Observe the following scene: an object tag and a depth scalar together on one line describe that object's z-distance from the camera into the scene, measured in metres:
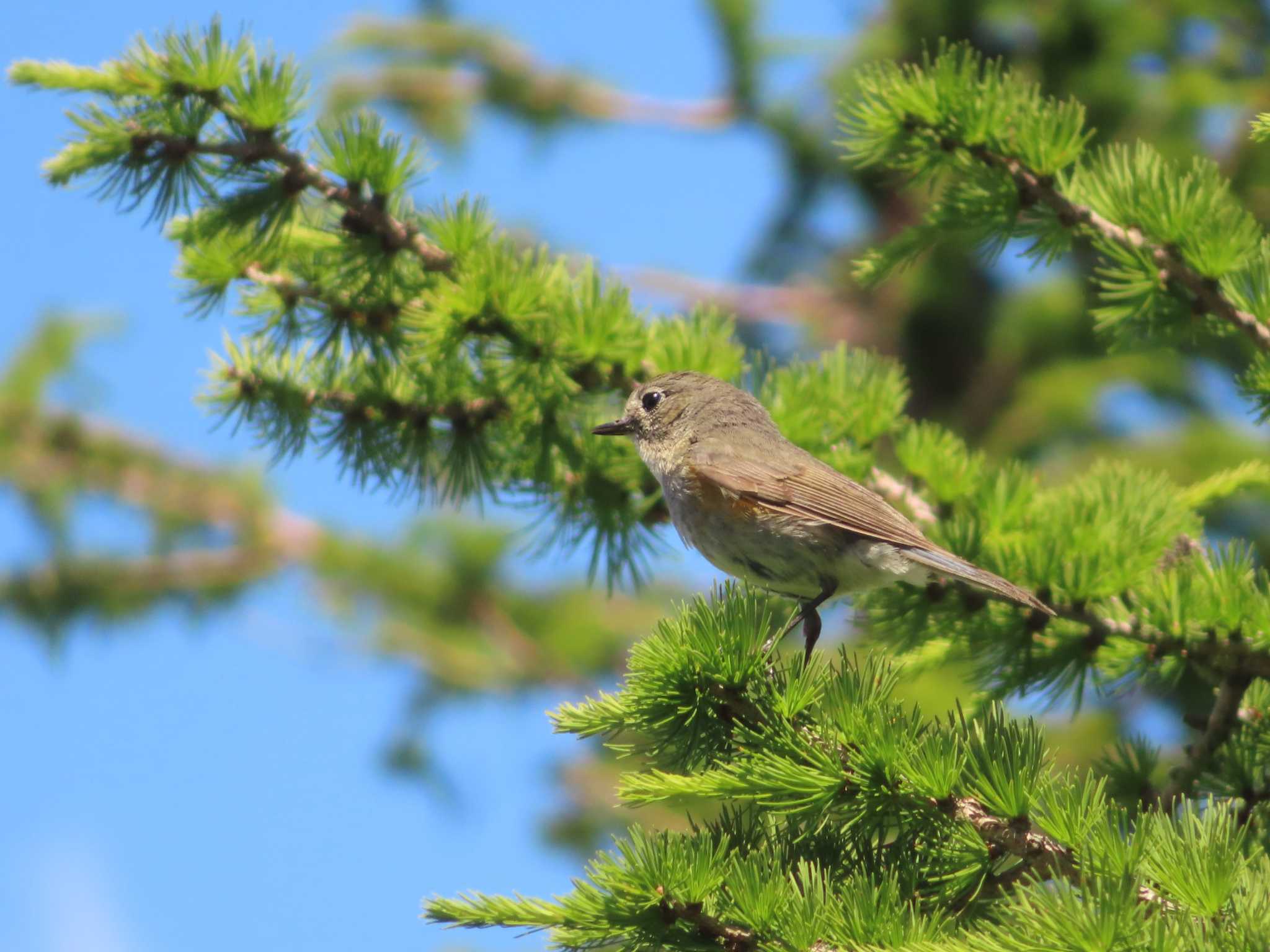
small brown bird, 6.23
